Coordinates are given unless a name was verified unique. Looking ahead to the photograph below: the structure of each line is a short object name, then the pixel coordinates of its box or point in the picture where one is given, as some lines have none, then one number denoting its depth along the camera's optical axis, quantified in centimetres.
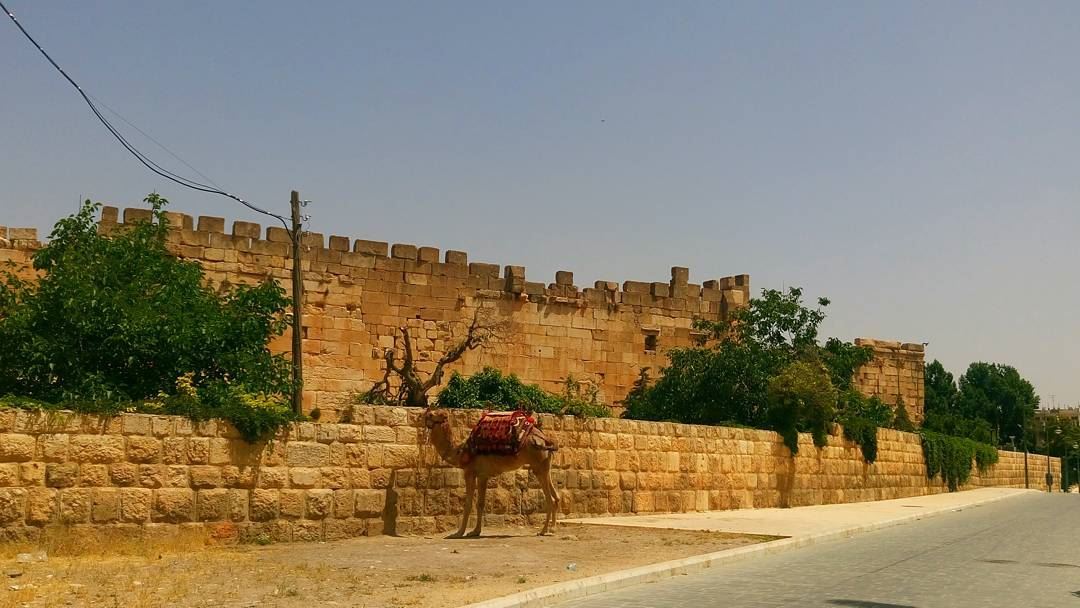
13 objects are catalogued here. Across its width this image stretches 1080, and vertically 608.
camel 1407
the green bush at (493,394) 2407
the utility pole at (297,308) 1530
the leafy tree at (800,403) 2438
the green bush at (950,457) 3534
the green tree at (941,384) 8366
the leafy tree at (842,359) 3106
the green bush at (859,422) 2786
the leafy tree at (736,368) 2714
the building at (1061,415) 9146
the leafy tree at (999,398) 8500
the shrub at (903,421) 3727
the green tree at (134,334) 1401
